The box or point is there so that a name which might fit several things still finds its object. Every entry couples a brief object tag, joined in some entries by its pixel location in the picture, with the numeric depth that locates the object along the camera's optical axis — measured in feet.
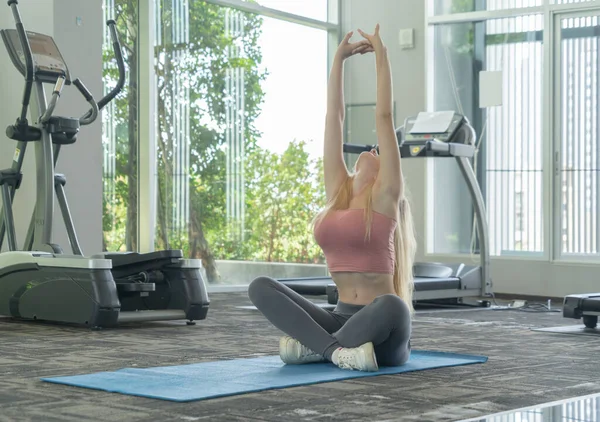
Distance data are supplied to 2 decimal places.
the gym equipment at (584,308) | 17.30
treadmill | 22.25
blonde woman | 10.73
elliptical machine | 16.72
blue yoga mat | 9.58
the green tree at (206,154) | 24.88
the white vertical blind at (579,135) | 25.13
